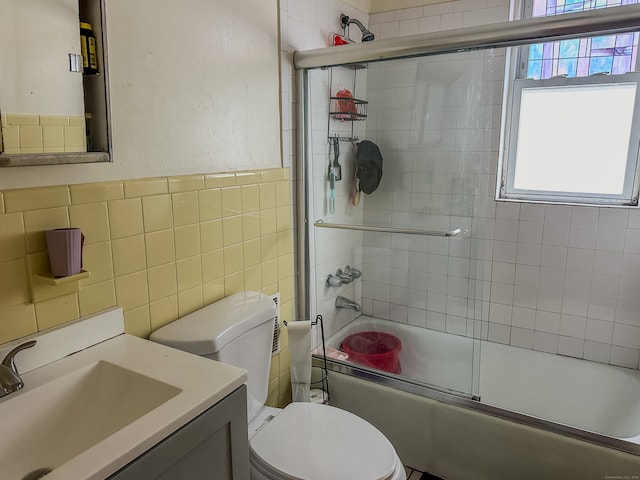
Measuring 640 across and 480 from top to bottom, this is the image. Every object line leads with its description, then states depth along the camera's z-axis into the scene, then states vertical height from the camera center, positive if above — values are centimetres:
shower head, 245 +74
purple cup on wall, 114 -21
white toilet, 140 -87
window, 231 +24
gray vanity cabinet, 91 -60
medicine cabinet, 106 +19
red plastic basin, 237 -97
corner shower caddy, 231 +28
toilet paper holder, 222 -103
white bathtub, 174 -105
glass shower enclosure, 214 -21
